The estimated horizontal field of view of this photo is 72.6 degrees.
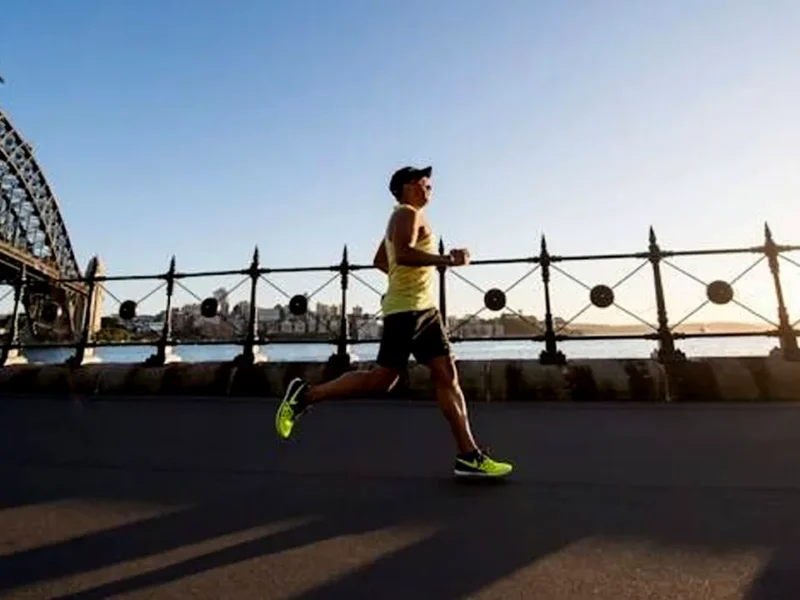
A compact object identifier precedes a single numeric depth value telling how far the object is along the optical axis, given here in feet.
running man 10.07
